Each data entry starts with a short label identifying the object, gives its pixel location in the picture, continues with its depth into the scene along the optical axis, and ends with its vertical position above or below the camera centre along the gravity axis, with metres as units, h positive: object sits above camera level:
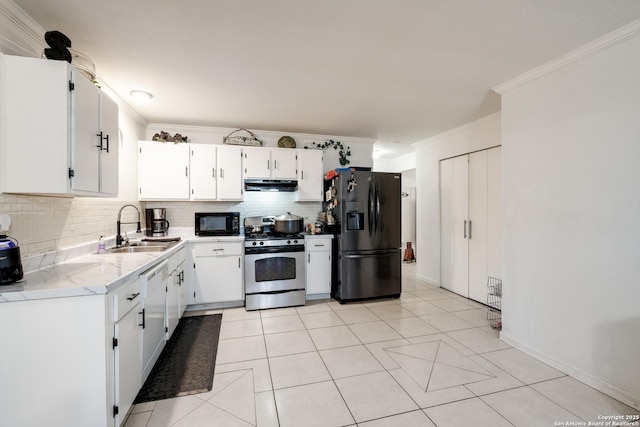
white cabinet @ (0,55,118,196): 1.59 +0.54
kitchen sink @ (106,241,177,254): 2.73 -0.31
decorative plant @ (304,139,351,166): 4.52 +1.13
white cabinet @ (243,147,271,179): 3.90 +0.76
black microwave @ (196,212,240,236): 3.85 -0.09
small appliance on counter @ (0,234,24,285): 1.40 -0.23
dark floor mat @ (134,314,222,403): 2.02 -1.24
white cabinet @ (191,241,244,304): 3.53 -0.71
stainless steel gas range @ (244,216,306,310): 3.60 -0.72
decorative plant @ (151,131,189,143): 3.64 +1.05
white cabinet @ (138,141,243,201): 3.60 +0.60
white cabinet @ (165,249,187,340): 2.61 -0.75
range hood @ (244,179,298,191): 3.95 +0.46
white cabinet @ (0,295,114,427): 1.31 -0.70
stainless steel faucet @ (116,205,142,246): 2.91 -0.17
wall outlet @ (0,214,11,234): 1.57 -0.03
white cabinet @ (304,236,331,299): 3.90 -0.67
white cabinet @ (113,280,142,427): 1.52 -0.76
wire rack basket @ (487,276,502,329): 3.37 -1.08
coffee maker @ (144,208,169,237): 3.71 -0.07
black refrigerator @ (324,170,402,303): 3.82 -0.26
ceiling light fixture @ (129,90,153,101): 2.84 +1.26
